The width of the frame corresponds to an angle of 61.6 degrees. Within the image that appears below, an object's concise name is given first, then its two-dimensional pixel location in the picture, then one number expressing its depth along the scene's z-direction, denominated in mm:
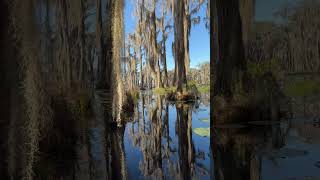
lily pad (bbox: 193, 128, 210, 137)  5338
